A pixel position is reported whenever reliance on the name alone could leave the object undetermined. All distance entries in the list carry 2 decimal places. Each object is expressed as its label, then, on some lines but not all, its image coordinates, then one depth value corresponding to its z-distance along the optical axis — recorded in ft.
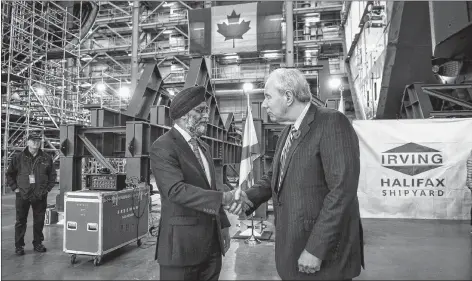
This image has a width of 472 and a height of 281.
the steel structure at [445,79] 20.92
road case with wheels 15.25
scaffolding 45.91
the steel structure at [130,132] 20.70
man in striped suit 5.60
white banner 22.03
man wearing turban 7.14
